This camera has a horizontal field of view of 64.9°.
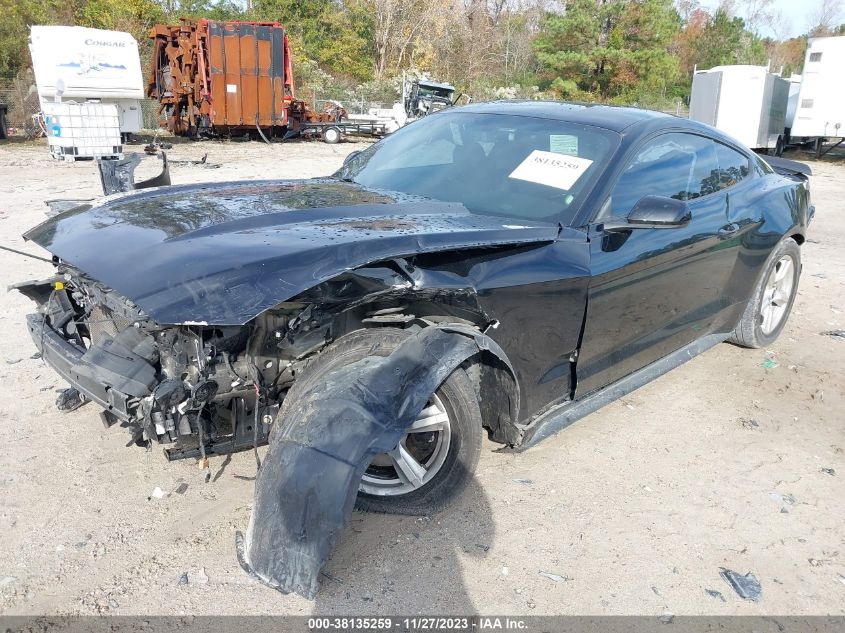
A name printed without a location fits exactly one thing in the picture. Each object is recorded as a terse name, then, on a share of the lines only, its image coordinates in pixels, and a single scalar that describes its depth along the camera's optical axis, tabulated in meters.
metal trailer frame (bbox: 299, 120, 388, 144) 21.97
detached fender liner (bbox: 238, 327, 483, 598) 2.23
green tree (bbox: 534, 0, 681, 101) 30.97
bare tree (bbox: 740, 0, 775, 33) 59.25
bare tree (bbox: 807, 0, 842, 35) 58.67
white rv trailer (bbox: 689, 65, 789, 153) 20.42
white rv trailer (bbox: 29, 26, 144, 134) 14.71
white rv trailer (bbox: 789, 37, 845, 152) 18.66
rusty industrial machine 19.22
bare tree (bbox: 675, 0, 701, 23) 53.53
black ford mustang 2.48
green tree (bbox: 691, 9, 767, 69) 43.53
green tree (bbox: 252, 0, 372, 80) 38.09
